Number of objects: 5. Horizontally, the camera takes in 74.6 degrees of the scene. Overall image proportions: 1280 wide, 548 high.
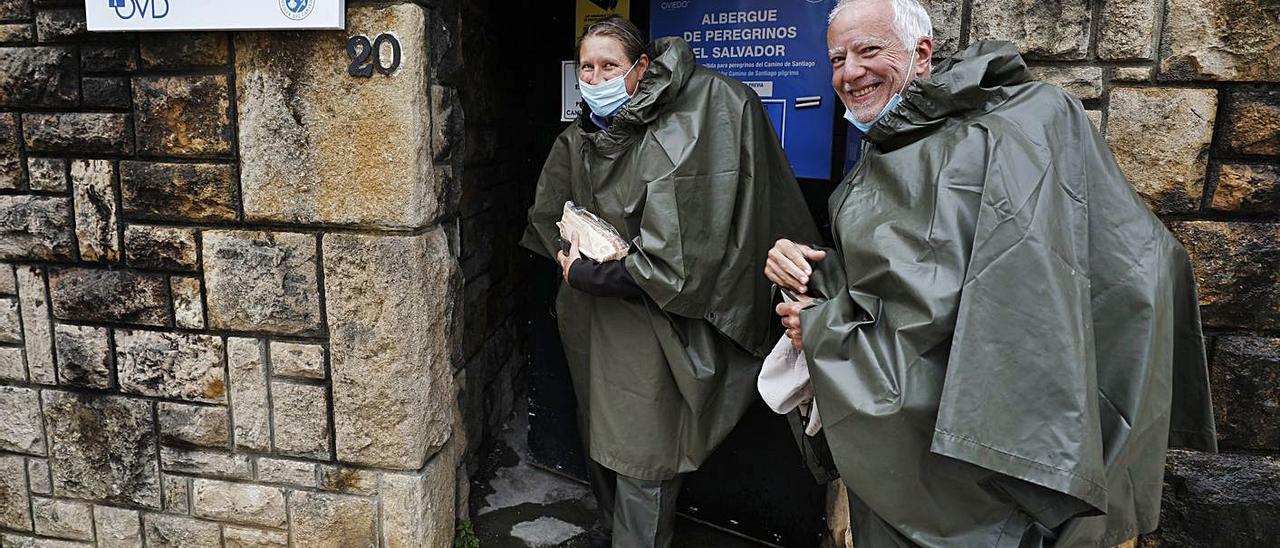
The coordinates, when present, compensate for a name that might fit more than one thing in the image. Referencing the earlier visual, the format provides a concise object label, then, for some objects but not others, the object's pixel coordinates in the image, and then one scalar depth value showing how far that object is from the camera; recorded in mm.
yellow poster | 3240
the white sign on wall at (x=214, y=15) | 2441
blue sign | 2896
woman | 2445
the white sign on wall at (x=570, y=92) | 3357
